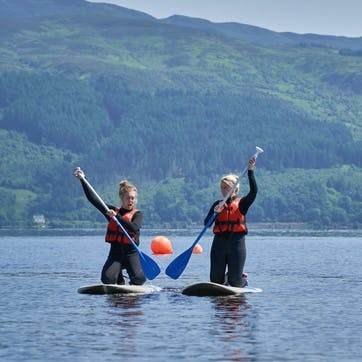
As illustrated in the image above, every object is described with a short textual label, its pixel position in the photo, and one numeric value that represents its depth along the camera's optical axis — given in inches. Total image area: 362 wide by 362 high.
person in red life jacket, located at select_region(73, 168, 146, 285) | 1394.3
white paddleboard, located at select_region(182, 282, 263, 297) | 1381.6
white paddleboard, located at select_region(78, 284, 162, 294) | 1384.1
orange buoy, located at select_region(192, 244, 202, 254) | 3849.4
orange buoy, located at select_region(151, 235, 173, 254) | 3422.7
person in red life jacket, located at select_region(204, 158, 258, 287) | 1385.3
